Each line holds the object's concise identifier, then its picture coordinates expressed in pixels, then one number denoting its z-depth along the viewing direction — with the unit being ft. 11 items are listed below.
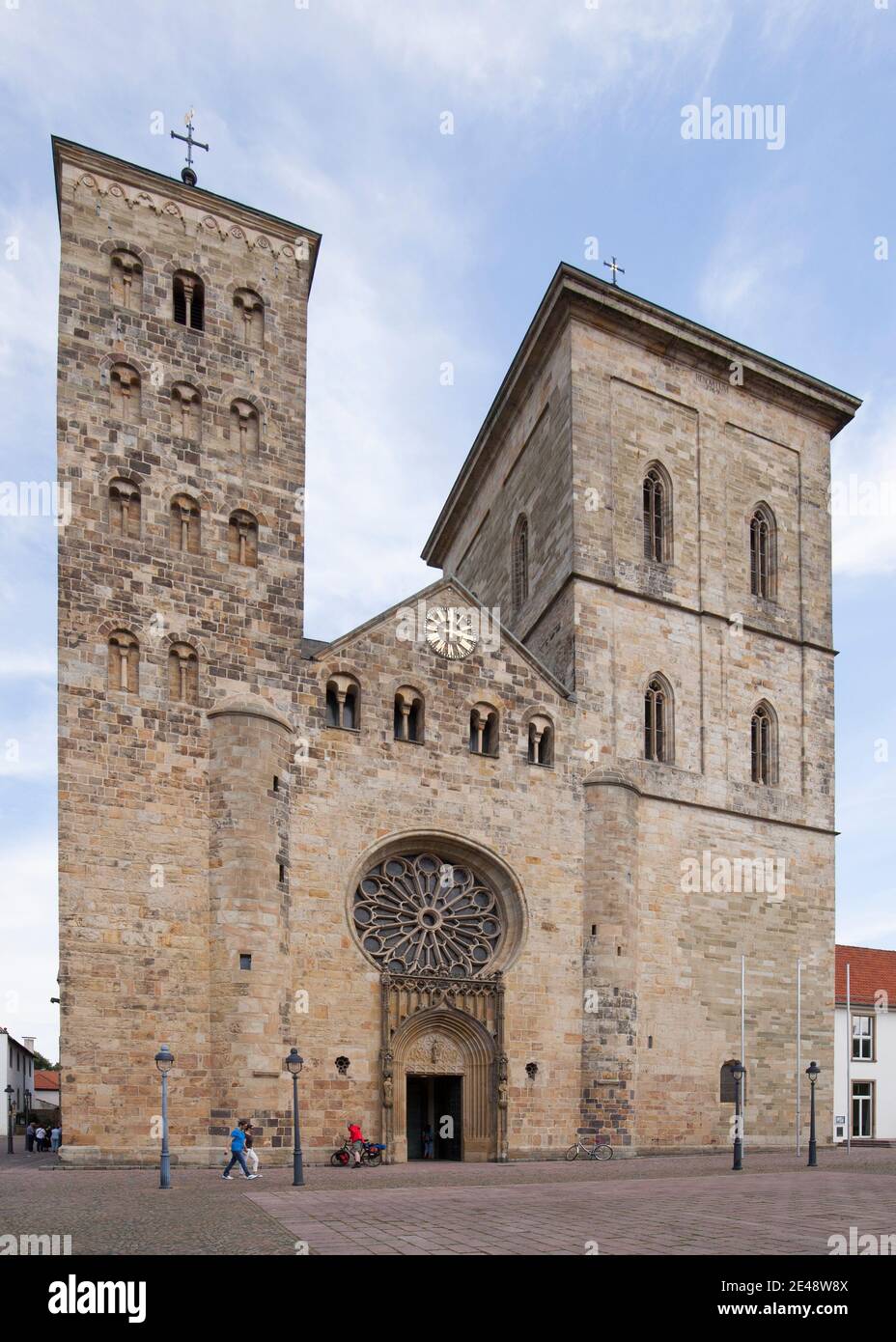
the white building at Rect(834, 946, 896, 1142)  127.65
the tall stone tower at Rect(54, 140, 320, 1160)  73.97
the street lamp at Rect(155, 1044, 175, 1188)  59.00
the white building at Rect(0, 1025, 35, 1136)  175.73
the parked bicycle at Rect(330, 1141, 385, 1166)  75.31
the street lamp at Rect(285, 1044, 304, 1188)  60.75
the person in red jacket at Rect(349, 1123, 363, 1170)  74.84
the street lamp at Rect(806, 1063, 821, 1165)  81.80
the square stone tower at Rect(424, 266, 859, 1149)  92.99
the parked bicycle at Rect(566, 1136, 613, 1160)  84.89
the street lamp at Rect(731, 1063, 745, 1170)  74.84
